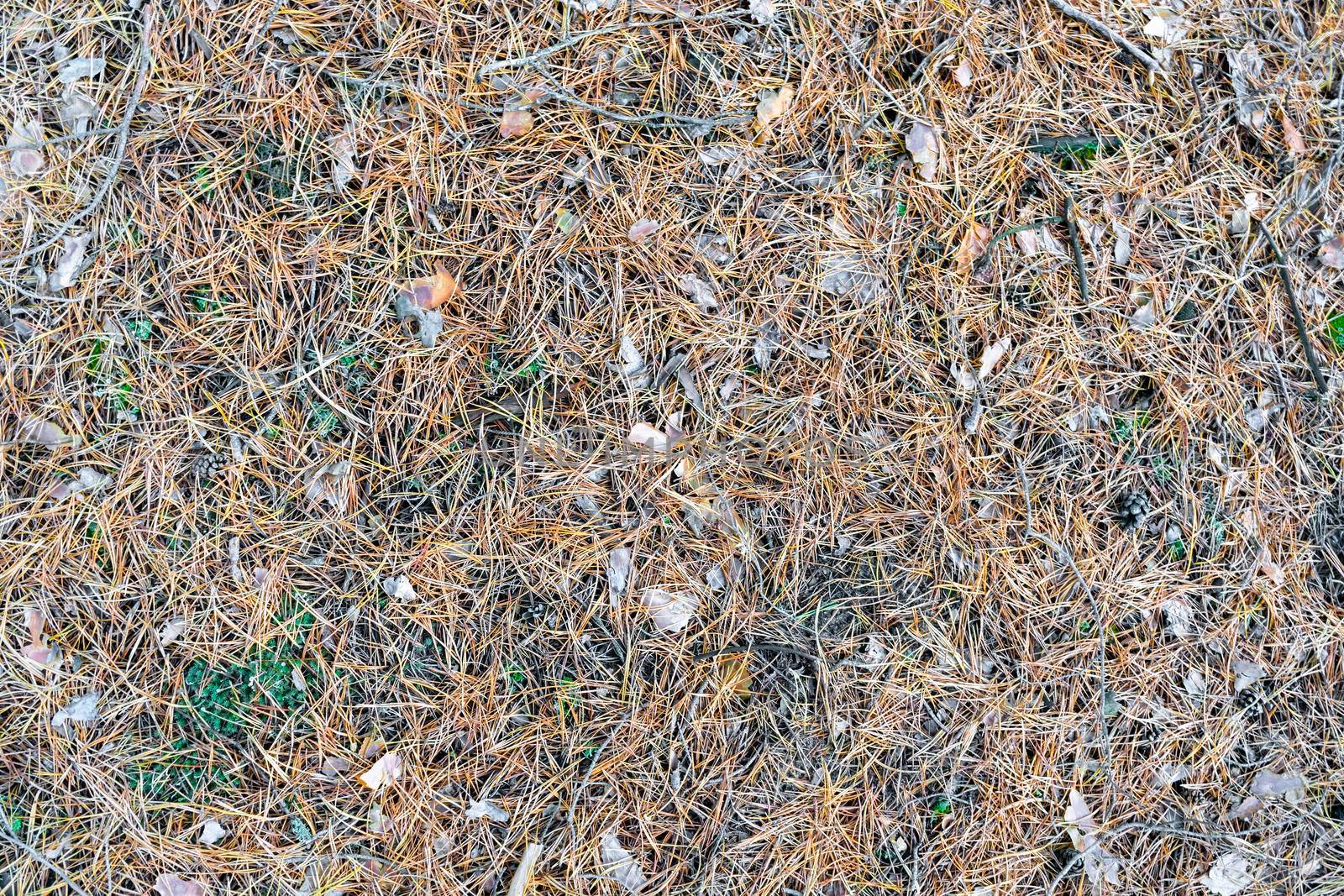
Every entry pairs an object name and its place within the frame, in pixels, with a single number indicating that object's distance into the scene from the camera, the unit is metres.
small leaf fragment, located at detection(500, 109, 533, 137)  1.84
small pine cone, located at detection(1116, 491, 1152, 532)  1.96
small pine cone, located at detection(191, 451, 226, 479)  1.78
